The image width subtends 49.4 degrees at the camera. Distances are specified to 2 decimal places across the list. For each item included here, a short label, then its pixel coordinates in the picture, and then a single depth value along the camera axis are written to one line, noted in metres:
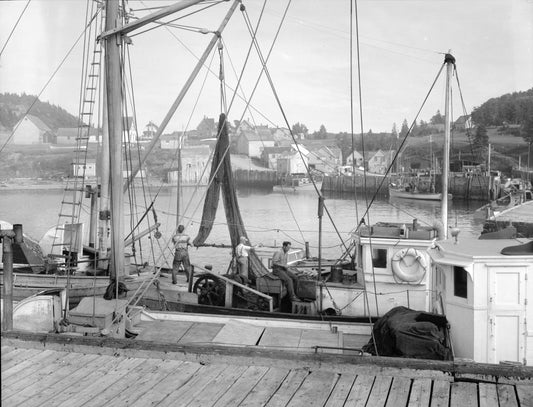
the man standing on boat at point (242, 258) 12.29
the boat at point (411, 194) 59.32
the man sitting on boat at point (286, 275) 11.05
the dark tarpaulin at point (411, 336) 6.88
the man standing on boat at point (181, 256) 12.50
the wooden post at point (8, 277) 5.71
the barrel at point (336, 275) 11.81
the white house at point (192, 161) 41.69
